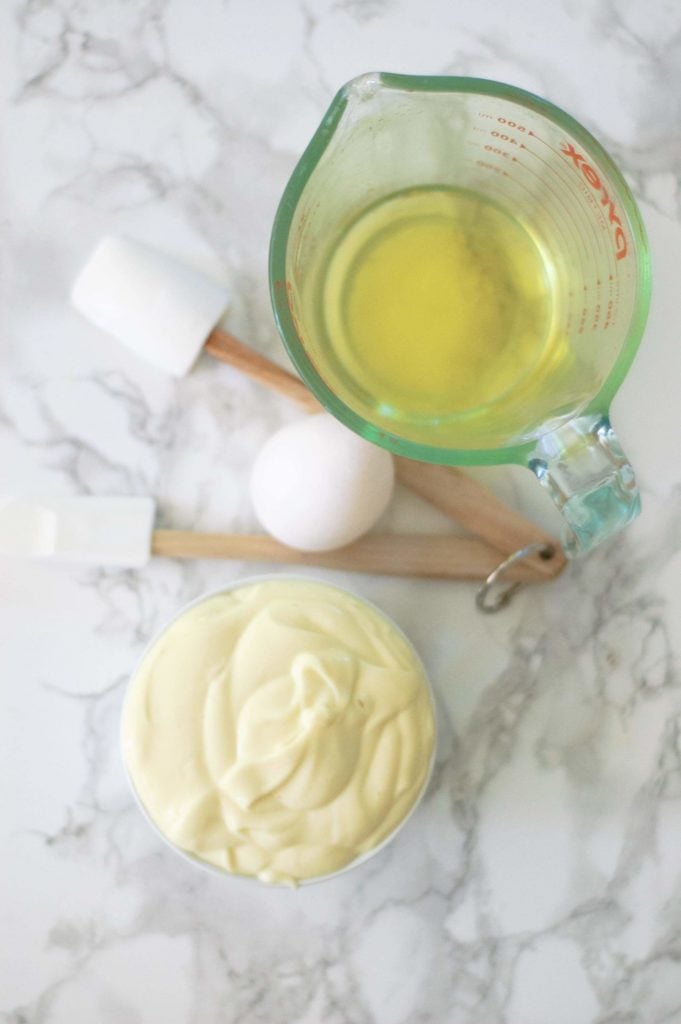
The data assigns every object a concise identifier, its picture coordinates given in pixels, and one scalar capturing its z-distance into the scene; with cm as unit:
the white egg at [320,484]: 66
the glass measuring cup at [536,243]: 53
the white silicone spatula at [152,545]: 72
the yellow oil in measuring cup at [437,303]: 61
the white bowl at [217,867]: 68
